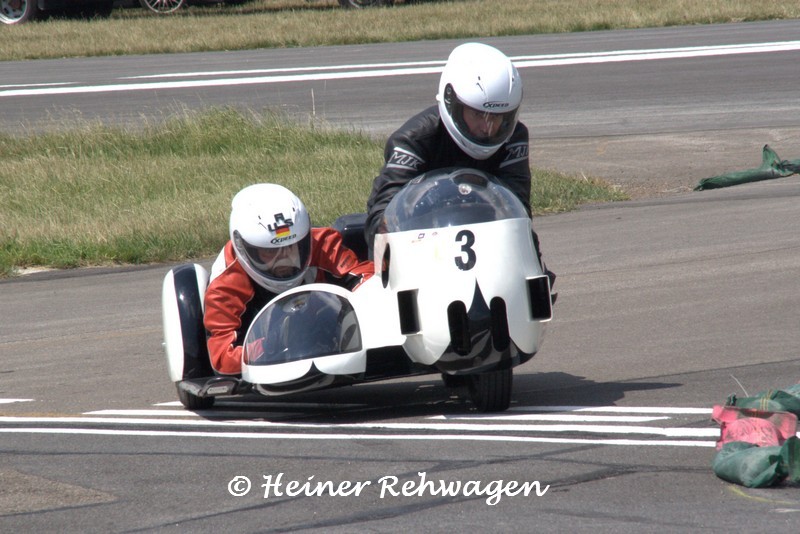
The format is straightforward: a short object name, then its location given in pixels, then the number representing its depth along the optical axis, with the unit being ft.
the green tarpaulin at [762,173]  90.94
